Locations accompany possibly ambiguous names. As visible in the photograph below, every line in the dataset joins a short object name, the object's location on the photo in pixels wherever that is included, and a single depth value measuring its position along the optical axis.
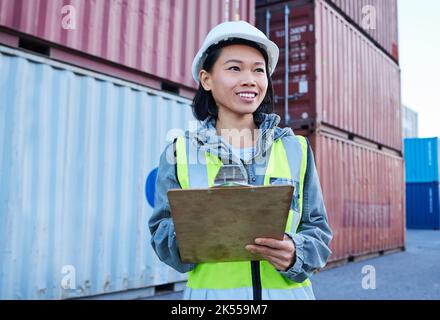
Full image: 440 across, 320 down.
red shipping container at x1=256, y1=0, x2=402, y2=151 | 8.20
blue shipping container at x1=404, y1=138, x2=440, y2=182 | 20.77
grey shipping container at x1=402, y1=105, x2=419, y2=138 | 43.72
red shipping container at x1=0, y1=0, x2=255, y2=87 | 4.12
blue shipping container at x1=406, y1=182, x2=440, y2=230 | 20.56
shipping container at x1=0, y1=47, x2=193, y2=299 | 3.86
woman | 1.32
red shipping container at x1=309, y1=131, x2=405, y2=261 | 8.16
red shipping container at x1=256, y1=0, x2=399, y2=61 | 9.05
